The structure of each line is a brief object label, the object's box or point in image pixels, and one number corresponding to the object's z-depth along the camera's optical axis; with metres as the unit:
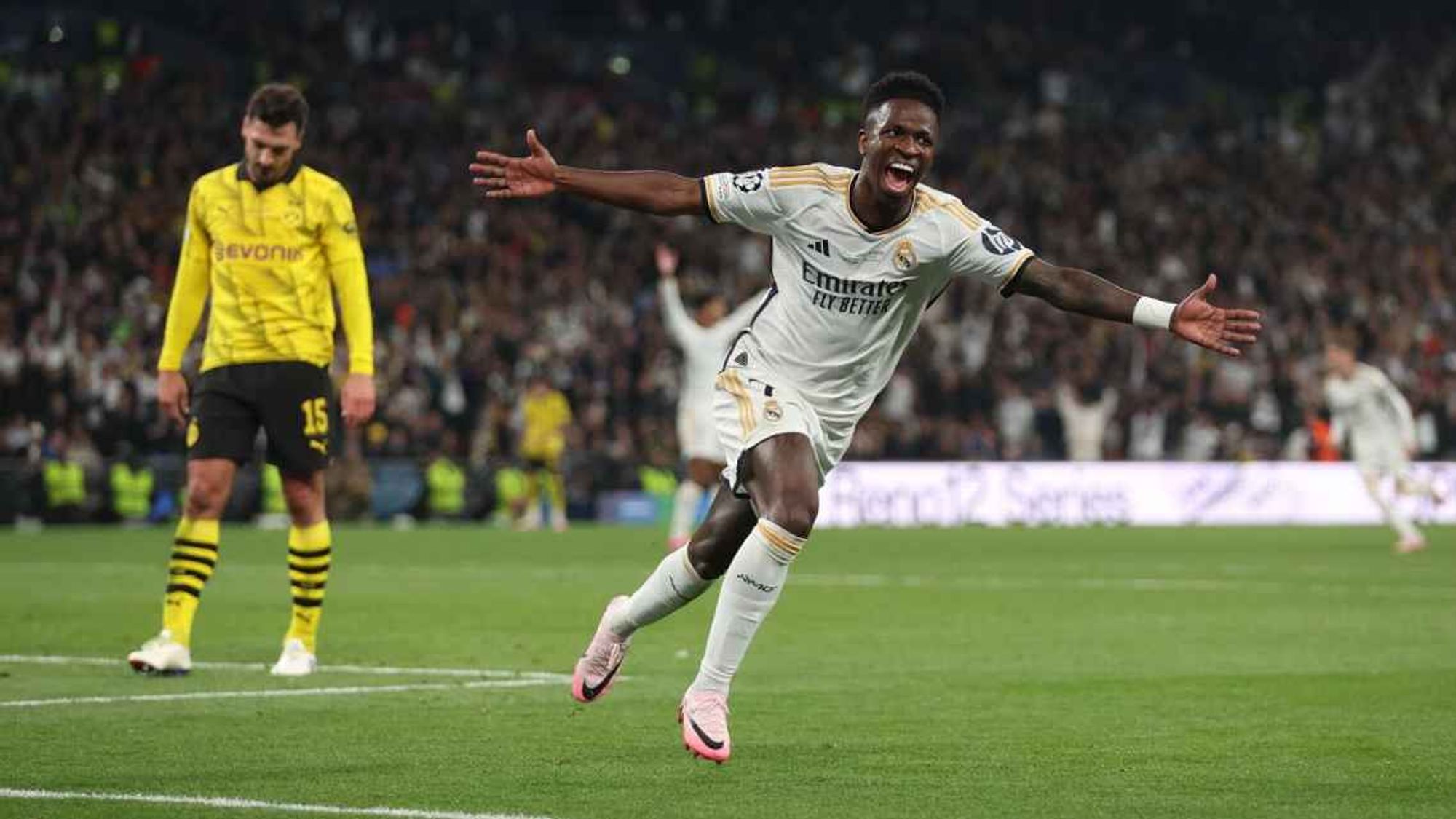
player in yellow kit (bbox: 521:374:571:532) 28.91
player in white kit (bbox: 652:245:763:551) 21.52
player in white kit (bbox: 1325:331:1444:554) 25.80
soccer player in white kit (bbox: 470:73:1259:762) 7.62
